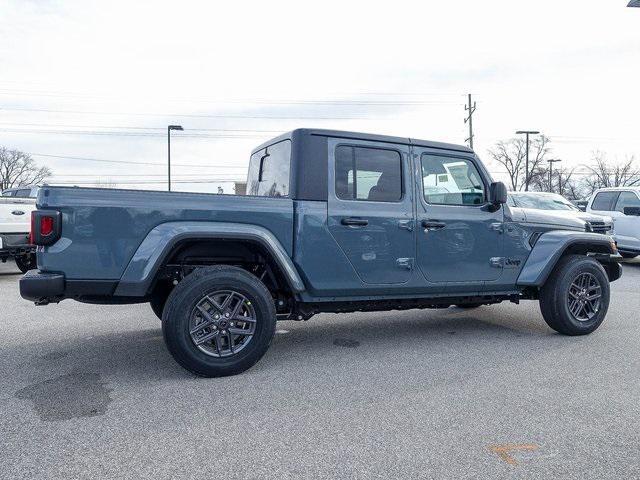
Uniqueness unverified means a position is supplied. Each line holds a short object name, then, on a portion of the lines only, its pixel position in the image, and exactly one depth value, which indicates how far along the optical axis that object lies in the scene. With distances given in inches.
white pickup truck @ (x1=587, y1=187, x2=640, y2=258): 464.4
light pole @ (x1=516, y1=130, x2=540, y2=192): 1860.2
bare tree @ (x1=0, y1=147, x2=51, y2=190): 2541.8
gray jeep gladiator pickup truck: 149.8
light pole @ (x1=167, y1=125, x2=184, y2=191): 1098.6
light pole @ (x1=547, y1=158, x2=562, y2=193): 2512.1
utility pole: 1402.6
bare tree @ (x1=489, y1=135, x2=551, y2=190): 2539.4
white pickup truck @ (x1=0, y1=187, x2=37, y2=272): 375.2
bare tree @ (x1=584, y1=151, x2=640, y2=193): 2304.4
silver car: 504.6
